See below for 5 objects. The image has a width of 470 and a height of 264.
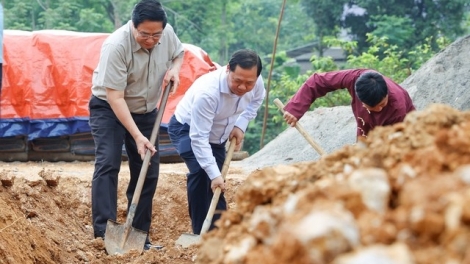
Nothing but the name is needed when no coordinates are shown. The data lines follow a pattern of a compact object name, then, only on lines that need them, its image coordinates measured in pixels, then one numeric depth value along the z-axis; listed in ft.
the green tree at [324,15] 75.46
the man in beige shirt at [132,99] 18.57
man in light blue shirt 18.35
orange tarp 35.96
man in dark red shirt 16.87
